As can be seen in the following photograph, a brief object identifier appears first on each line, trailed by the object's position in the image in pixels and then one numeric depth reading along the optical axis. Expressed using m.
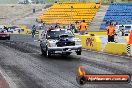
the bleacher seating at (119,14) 61.62
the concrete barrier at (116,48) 23.84
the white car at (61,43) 21.55
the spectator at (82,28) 34.26
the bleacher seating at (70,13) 65.94
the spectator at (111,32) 27.48
